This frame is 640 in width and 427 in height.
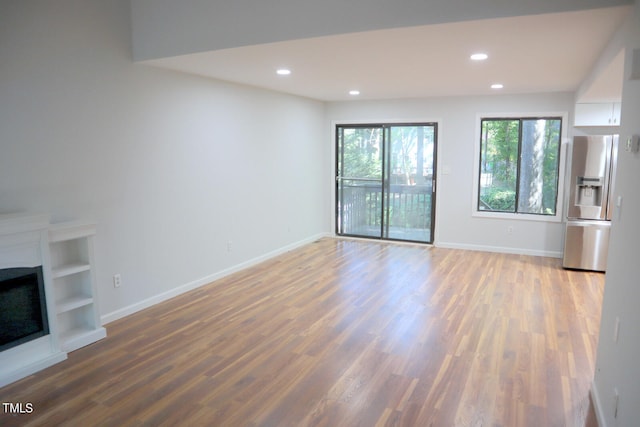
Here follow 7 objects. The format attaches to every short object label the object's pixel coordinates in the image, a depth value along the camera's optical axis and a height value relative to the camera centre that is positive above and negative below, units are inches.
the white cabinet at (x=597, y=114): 209.3 +26.4
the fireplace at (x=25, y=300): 110.7 -36.2
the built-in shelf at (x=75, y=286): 129.3 -38.2
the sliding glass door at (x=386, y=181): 271.4 -9.1
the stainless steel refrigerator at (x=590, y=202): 208.2 -17.3
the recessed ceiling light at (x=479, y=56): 138.6 +36.9
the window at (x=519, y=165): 240.8 +1.1
